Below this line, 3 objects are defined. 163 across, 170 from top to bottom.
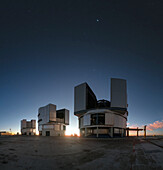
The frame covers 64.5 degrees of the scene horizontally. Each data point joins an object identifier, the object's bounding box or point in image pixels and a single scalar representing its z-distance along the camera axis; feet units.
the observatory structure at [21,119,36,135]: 343.05
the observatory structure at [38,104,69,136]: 229.86
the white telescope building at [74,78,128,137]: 146.00
